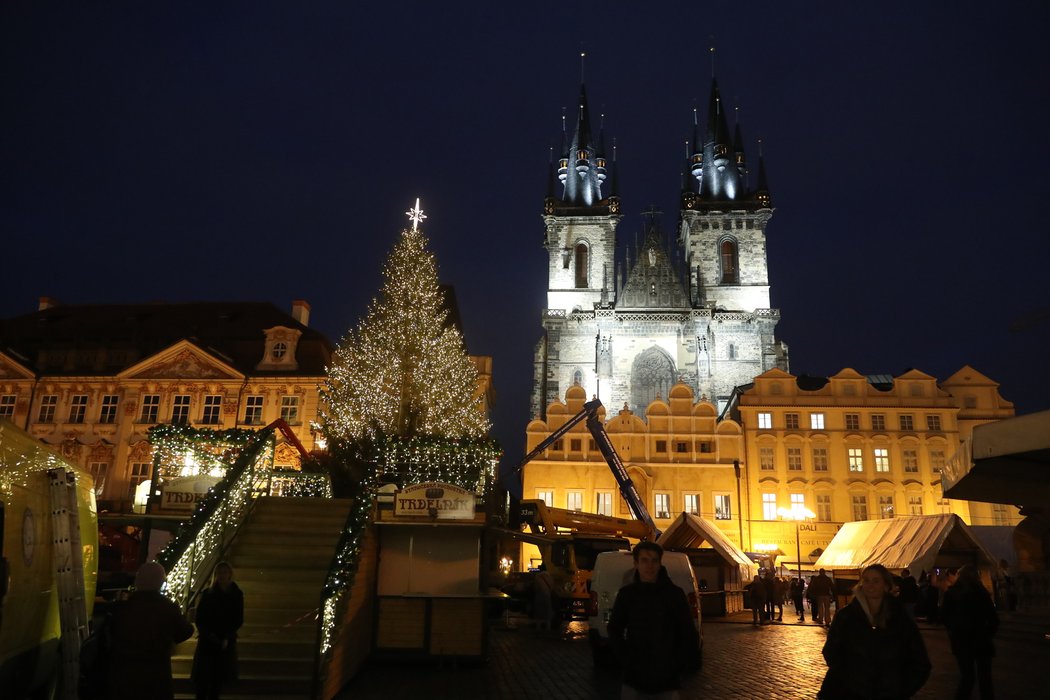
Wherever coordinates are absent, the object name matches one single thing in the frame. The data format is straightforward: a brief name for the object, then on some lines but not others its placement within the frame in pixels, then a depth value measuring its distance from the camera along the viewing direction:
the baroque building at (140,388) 36.28
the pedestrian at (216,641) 7.66
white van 12.51
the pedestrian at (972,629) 8.34
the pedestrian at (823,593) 21.86
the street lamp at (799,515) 39.12
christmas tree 23.14
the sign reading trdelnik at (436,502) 12.25
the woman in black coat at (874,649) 5.00
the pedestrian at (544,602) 18.81
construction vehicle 19.64
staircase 9.22
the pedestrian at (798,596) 25.15
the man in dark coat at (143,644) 5.59
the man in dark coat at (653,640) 5.02
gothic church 56.06
